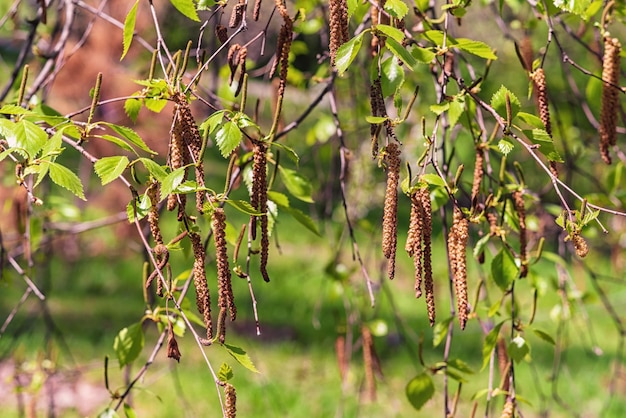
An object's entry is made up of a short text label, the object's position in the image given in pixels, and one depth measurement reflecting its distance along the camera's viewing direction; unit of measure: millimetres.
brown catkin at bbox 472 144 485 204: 1274
